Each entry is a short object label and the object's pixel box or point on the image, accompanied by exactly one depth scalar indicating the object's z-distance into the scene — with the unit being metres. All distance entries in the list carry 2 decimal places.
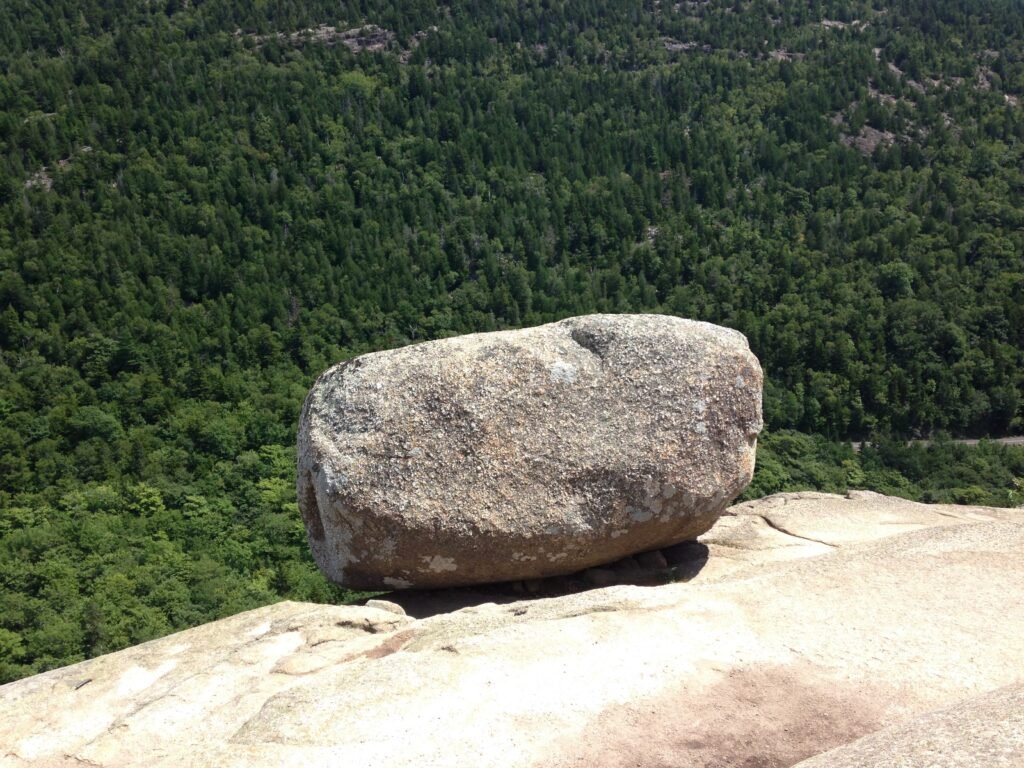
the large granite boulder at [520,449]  15.71
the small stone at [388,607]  15.87
